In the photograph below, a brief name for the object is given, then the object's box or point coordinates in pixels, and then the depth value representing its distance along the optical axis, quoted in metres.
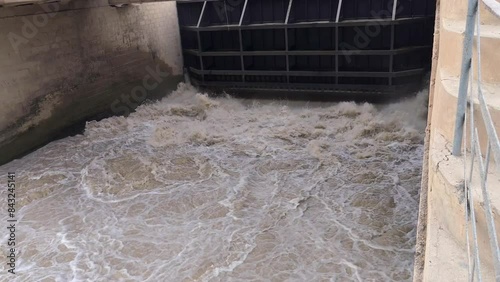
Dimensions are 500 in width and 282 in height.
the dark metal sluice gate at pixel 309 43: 7.57
